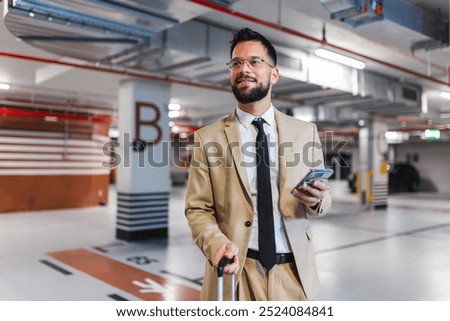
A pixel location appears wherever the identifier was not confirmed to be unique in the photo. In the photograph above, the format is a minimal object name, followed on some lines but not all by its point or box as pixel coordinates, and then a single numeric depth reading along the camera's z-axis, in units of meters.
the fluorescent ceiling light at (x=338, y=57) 4.95
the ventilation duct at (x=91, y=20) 3.09
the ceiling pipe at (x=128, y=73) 5.47
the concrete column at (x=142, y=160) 6.43
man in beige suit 1.42
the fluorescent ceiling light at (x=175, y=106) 10.35
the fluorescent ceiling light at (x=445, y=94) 8.19
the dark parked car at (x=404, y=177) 18.69
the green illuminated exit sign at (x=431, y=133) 11.73
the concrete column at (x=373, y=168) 11.32
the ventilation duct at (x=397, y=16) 3.19
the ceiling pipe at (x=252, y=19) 3.12
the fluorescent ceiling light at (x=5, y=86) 7.79
